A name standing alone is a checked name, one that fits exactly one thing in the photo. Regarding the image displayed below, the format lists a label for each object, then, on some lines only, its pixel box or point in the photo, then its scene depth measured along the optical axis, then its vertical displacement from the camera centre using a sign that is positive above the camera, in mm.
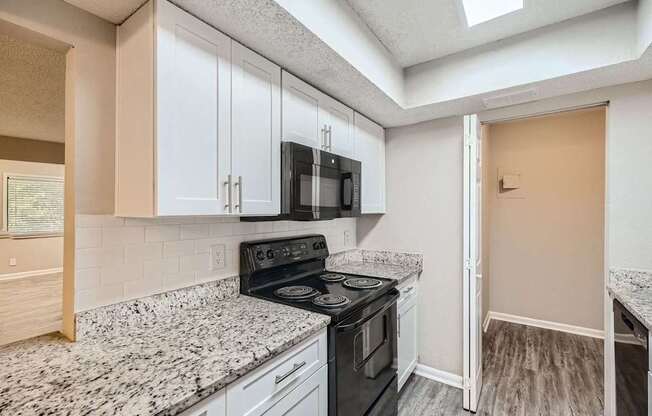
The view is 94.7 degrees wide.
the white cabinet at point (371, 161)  2373 +384
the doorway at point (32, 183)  1841 +343
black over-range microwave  1626 +131
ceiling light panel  1604 +1083
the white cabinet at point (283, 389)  928 -652
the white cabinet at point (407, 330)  2201 -958
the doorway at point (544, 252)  2811 -533
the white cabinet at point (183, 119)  1100 +357
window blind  5078 +15
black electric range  1431 -542
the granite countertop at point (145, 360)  772 -502
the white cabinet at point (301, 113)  1652 +544
